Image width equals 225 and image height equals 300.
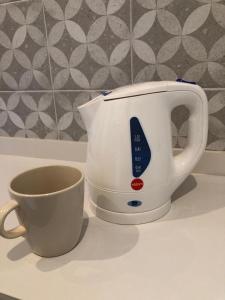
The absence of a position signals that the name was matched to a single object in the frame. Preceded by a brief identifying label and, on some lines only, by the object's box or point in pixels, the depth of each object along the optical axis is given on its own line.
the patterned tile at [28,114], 0.74
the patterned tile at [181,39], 0.55
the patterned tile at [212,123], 0.58
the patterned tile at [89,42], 0.61
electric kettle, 0.44
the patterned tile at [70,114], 0.70
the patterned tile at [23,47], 0.67
